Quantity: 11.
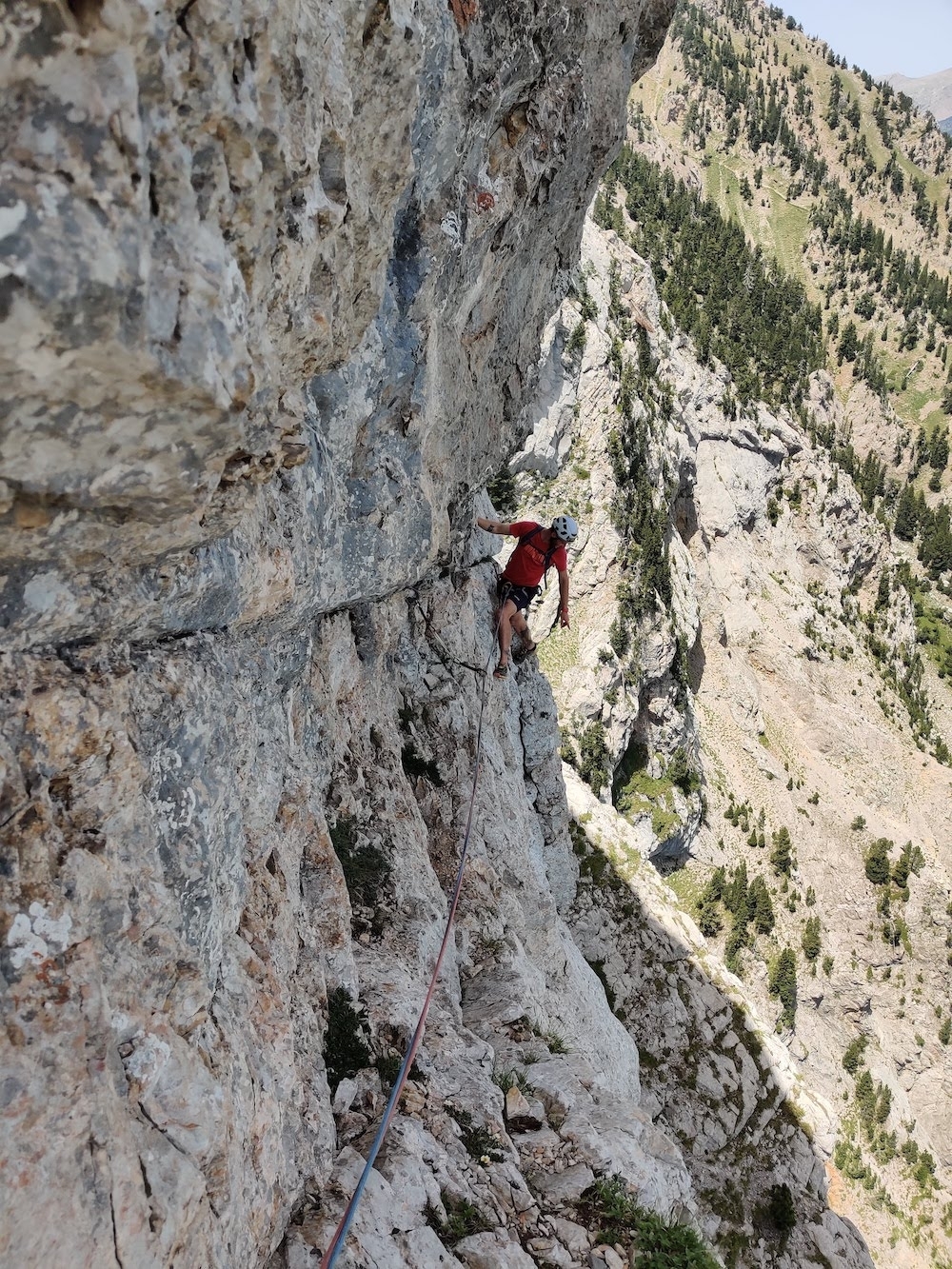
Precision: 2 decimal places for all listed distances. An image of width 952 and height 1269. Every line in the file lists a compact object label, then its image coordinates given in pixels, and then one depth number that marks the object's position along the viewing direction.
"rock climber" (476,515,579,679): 15.52
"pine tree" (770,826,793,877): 52.78
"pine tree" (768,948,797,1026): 49.22
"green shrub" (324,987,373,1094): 7.23
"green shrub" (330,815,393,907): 9.87
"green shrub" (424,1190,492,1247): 6.45
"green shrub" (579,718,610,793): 39.69
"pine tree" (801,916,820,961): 51.81
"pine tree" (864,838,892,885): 54.12
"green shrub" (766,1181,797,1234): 27.42
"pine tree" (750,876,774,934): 50.22
